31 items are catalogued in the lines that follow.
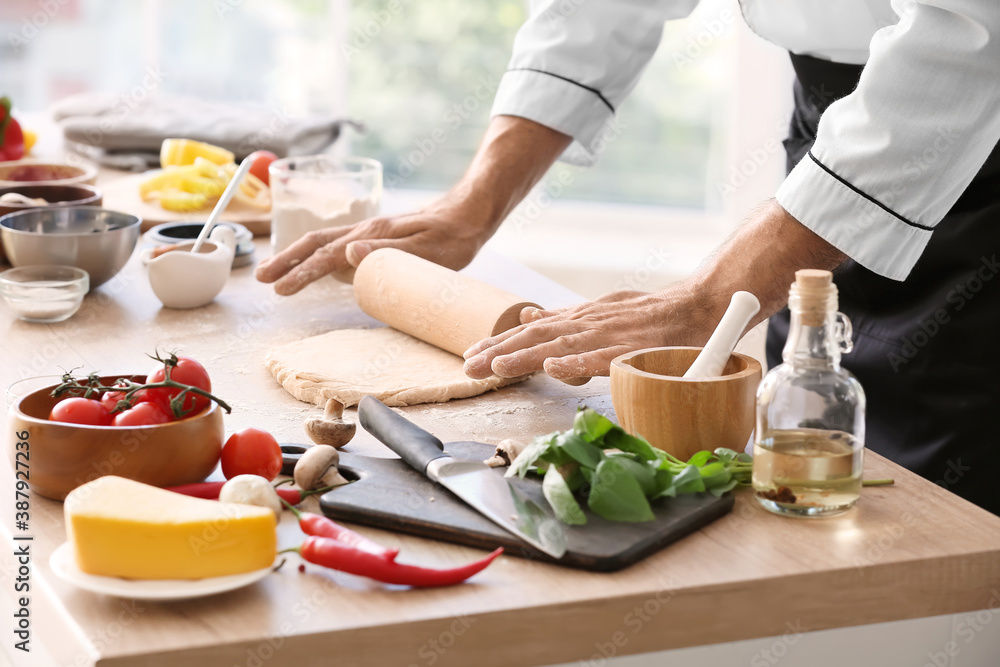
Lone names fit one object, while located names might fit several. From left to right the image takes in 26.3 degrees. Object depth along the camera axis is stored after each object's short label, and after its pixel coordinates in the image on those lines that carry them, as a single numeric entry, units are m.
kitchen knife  1.44
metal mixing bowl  2.05
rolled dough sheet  1.75
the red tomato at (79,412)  1.50
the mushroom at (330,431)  1.61
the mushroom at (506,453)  1.56
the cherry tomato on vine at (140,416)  1.50
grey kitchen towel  3.03
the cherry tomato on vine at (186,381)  1.53
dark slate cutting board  1.43
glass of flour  2.21
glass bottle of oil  1.48
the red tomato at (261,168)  2.74
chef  1.67
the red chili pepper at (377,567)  1.40
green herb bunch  1.45
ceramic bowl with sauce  2.48
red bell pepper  2.91
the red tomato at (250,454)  1.53
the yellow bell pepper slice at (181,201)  2.50
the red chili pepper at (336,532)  1.41
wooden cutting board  2.47
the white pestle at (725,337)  1.56
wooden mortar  1.55
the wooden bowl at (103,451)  1.48
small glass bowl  1.96
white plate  1.36
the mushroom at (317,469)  1.52
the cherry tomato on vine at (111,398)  1.53
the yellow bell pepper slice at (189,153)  2.76
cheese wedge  1.38
